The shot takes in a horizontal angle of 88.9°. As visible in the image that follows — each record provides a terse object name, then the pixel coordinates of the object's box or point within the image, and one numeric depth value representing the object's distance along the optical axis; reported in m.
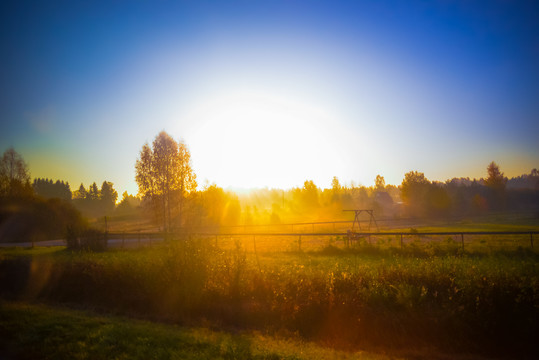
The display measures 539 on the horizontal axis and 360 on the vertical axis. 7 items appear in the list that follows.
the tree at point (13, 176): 38.34
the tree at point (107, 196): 107.31
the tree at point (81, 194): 106.40
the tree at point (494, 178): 77.19
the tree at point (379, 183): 144.00
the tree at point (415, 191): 73.69
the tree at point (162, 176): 32.75
